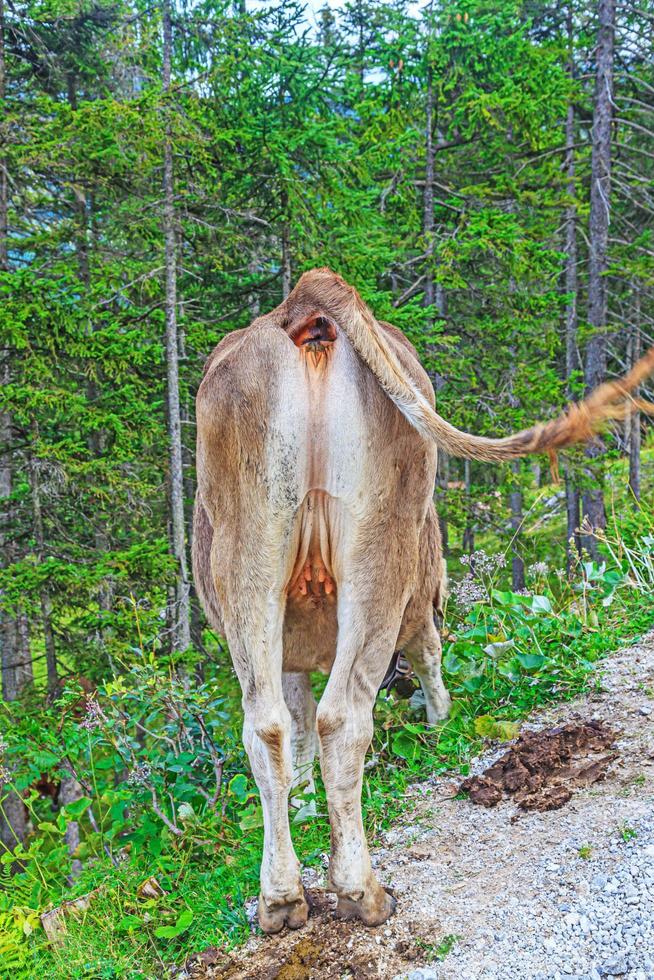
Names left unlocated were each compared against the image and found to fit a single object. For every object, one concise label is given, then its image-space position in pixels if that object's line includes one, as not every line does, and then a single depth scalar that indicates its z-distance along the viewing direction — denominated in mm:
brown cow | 2840
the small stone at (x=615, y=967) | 2299
